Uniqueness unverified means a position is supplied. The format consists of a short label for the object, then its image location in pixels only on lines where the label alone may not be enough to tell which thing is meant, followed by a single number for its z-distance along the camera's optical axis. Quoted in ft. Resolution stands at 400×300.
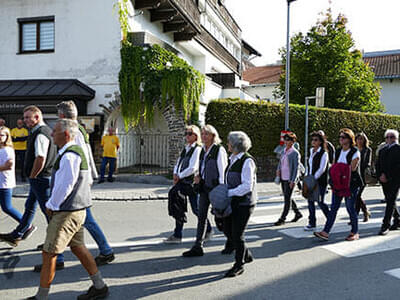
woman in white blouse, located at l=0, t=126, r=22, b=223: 17.16
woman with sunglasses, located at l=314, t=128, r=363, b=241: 18.81
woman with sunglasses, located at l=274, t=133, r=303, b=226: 22.26
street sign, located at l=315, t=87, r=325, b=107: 41.73
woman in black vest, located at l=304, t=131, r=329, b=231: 20.64
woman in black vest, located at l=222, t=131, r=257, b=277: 13.84
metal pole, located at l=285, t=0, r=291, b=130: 40.37
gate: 45.51
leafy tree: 71.36
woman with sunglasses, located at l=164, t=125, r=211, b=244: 17.53
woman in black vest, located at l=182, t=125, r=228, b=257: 15.55
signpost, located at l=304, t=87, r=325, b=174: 41.73
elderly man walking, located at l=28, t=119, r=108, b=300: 10.89
